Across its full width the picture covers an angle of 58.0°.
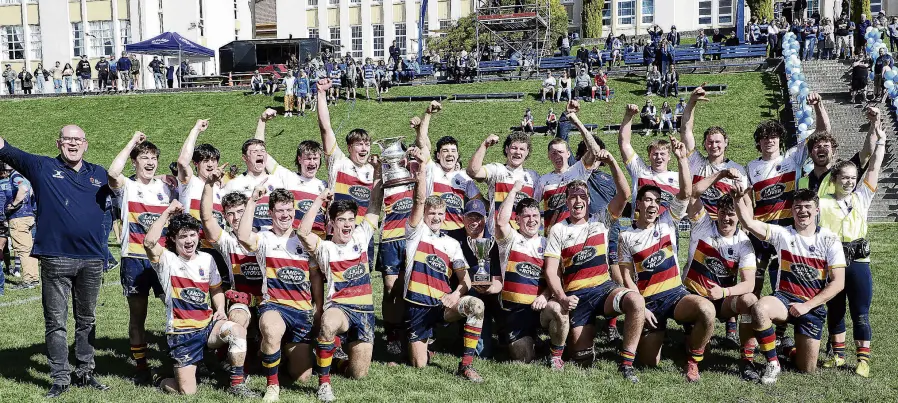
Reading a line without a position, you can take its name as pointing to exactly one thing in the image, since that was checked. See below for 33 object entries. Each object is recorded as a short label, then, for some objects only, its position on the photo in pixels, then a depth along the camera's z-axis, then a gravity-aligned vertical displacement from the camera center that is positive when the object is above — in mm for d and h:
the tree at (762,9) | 42875 +4964
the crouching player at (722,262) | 6957 -1387
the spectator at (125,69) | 35781 +2110
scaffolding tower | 36969 +3902
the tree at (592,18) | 47656 +5205
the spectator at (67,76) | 38281 +1985
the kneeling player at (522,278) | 7211 -1531
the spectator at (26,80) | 37594 +1802
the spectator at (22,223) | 11805 -1530
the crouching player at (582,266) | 7059 -1405
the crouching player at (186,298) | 6418 -1474
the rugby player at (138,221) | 6930 -925
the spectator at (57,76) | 39781 +2400
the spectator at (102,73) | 36375 +1987
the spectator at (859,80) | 22453 +580
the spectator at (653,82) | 27541 +794
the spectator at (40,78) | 41875 +2132
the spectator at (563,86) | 27828 +733
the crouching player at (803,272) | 6777 -1443
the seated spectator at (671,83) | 26906 +726
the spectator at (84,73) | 37094 +2028
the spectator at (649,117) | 23578 -331
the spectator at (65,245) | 6395 -1001
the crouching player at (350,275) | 6672 -1363
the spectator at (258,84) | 32844 +1208
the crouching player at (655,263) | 7016 -1385
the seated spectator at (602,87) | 27781 +666
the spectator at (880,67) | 22047 +935
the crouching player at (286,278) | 6574 -1351
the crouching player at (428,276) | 7195 -1490
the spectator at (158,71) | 36781 +2060
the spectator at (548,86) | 28016 +748
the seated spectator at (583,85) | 27980 +752
